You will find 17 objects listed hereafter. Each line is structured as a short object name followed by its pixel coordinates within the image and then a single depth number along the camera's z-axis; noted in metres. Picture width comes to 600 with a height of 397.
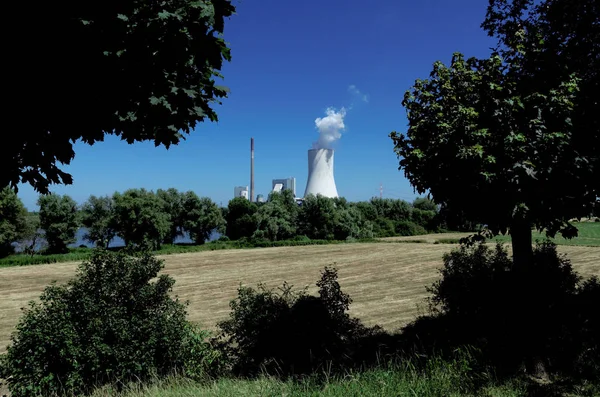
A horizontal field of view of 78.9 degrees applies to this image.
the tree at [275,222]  75.62
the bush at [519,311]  8.79
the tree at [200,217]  82.69
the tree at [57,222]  65.75
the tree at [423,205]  121.02
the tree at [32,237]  59.44
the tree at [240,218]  90.16
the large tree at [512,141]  7.18
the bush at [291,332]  8.29
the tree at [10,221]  55.01
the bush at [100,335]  7.32
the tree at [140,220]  67.62
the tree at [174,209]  83.44
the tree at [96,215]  76.44
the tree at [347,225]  74.88
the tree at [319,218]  75.00
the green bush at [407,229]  92.94
